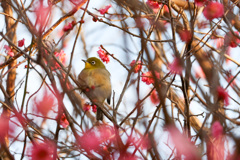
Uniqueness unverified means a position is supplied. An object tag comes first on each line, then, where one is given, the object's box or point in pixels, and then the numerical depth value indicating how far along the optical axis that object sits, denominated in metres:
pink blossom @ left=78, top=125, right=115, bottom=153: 5.54
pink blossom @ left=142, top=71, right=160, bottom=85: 8.80
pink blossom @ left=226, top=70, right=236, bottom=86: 6.18
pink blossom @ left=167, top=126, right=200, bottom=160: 3.98
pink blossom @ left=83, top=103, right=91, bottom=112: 8.23
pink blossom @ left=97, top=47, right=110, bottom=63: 9.84
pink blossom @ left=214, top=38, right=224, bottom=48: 9.78
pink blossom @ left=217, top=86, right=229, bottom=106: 5.09
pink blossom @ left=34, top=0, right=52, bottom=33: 4.38
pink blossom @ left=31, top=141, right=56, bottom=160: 5.05
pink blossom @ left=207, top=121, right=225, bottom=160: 4.92
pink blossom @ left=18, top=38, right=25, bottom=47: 8.61
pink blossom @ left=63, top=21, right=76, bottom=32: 6.92
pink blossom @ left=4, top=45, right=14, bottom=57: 9.58
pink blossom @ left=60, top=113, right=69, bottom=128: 7.60
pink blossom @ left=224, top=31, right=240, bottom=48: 5.83
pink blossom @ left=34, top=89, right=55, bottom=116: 6.03
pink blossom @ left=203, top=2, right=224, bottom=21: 6.30
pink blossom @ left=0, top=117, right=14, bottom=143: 5.43
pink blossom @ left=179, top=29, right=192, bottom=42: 6.51
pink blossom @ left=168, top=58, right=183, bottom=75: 5.04
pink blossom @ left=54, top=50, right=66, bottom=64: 8.22
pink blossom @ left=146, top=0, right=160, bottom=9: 9.58
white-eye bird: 11.66
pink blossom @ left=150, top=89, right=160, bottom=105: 7.80
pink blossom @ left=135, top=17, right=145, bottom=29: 3.55
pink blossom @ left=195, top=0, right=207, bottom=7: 6.32
